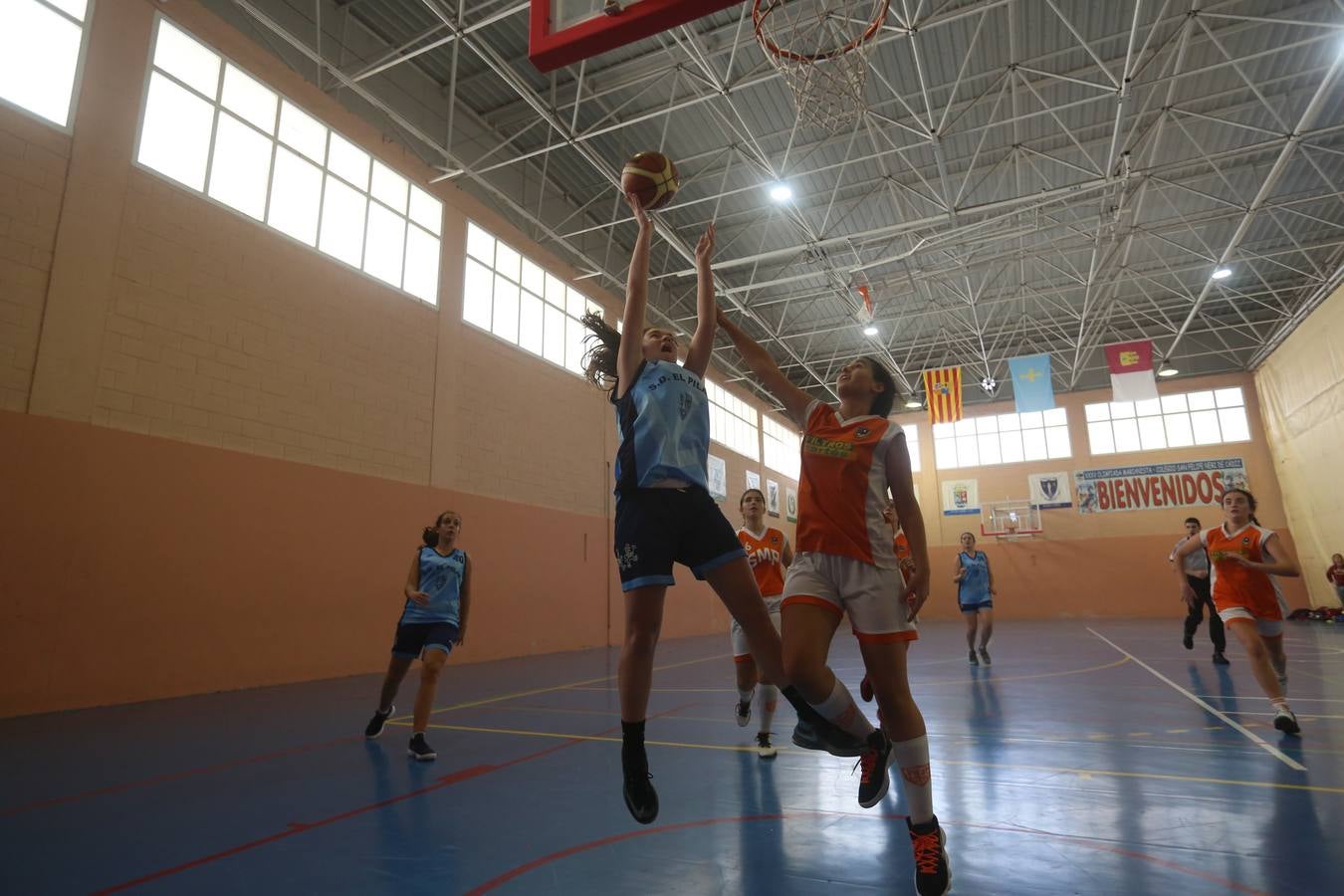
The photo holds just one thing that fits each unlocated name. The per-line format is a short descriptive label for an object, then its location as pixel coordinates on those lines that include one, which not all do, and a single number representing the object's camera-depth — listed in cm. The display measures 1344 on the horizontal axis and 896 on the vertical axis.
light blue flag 1838
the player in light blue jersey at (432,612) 494
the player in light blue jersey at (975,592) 972
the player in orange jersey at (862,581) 251
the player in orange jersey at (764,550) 580
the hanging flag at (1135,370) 1731
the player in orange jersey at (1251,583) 509
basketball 334
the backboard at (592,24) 443
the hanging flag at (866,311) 1505
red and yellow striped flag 1939
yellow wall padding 1803
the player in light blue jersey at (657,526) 260
